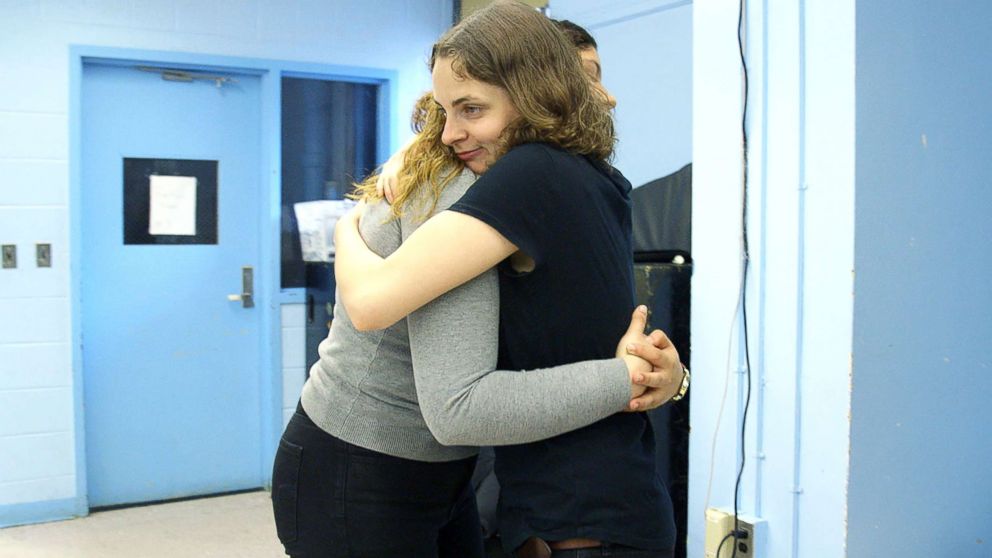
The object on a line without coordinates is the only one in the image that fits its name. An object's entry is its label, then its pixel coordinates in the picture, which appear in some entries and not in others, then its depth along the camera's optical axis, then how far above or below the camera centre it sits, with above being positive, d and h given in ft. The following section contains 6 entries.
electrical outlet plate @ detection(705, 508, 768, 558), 6.65 -2.10
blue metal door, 13.12 -0.88
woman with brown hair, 3.08 -0.03
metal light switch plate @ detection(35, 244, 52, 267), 12.50 -0.08
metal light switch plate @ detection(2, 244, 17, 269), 12.30 -0.10
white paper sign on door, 13.47 +0.67
